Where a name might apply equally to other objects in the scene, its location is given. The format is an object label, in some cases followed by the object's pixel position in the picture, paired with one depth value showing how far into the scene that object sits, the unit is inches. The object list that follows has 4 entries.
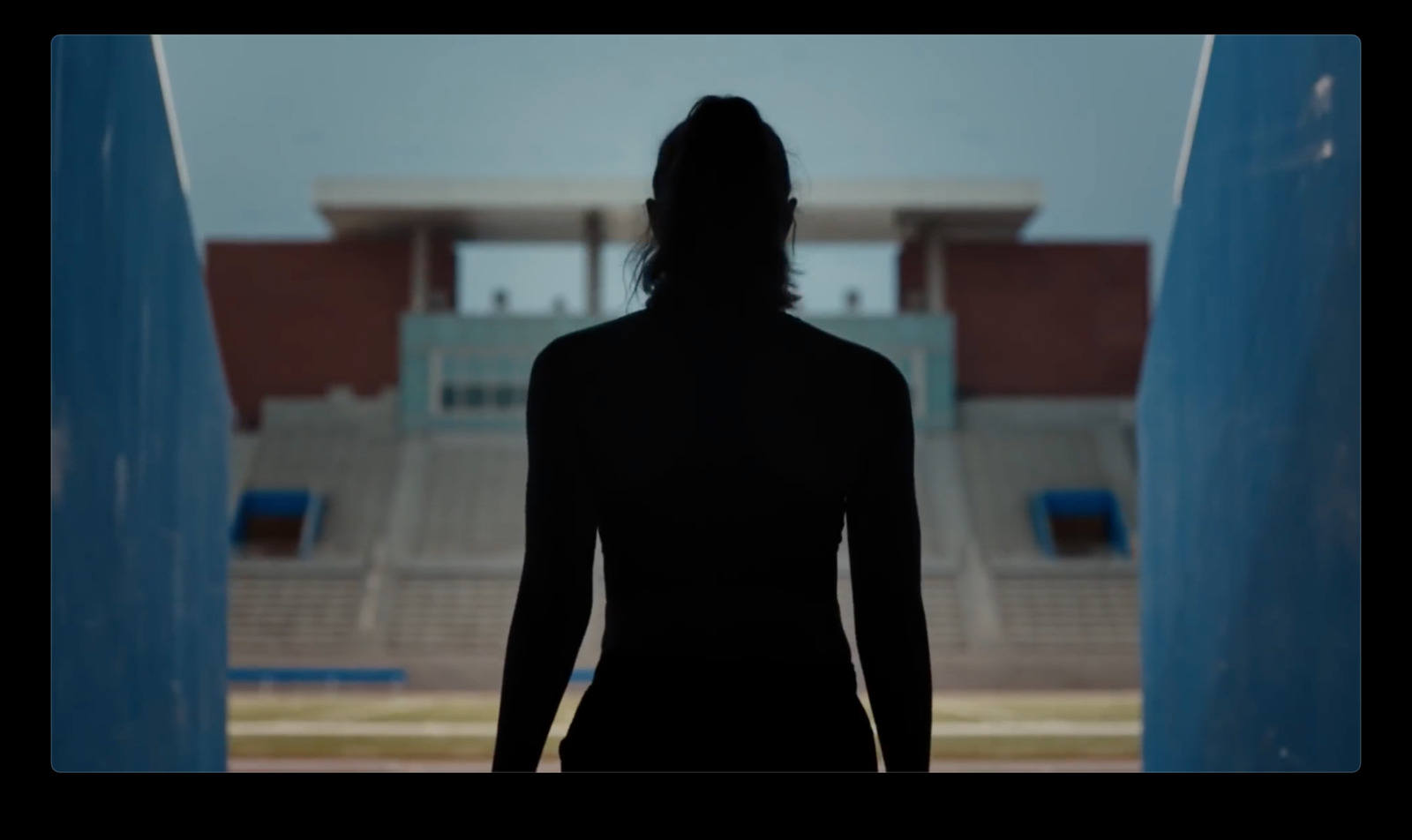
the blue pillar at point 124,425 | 129.7
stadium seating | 1014.4
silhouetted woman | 76.7
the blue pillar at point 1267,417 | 125.6
